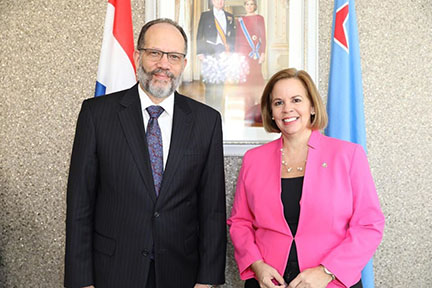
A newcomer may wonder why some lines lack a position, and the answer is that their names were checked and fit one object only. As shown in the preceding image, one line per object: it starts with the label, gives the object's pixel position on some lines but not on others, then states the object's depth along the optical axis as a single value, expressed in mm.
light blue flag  2266
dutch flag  2318
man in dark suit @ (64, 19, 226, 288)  1569
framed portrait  2494
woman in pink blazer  1563
